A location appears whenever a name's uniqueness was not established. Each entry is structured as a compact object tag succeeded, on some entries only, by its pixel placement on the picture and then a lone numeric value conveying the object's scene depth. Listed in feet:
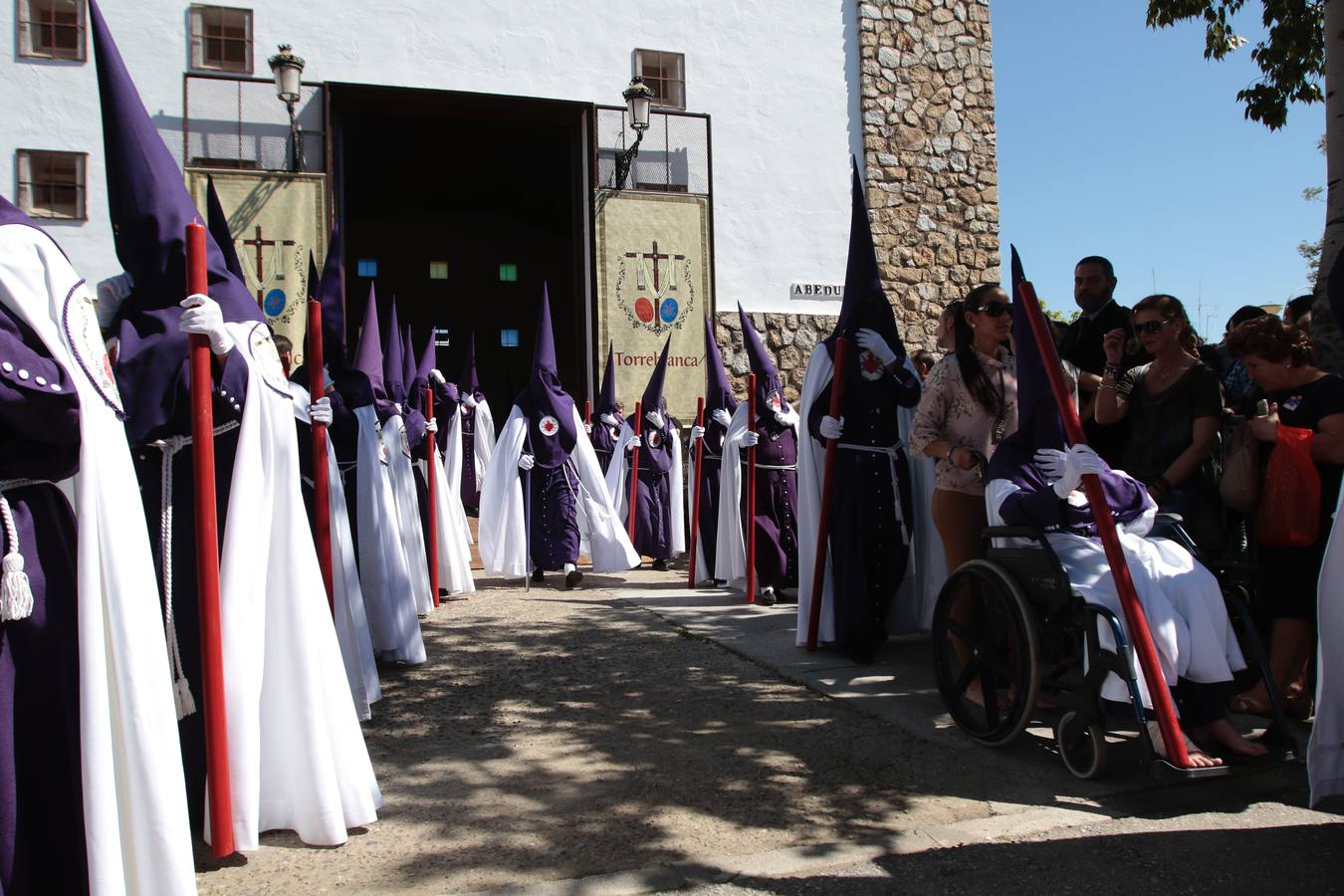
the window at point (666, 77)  47.52
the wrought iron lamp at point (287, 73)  40.21
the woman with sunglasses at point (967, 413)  15.11
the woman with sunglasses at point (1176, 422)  14.20
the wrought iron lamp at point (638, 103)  43.55
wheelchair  11.20
